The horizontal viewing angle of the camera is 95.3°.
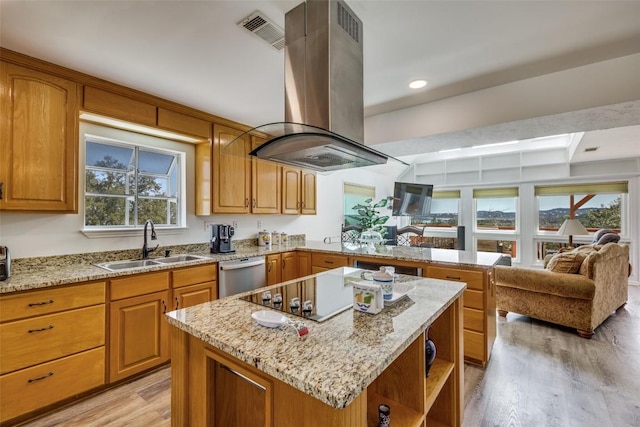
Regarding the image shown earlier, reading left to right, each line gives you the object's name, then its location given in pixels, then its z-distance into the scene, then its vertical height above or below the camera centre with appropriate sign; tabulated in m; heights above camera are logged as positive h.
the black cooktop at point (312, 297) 1.29 -0.42
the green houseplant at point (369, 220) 4.34 -0.07
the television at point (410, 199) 5.76 +0.33
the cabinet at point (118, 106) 2.34 +0.93
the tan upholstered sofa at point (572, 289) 3.04 -0.82
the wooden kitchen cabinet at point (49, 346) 1.76 -0.86
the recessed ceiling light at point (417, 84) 2.56 +1.18
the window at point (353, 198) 5.70 +0.36
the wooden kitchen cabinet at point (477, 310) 2.44 -0.81
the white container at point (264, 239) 3.90 -0.32
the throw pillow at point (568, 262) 3.19 -0.52
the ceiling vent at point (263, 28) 1.72 +1.16
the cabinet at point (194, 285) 2.52 -0.63
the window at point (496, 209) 6.35 +0.14
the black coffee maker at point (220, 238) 3.17 -0.25
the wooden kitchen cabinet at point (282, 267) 3.36 -0.62
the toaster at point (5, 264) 1.88 -0.32
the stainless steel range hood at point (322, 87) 1.54 +0.73
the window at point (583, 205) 5.40 +0.20
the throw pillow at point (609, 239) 4.05 -0.33
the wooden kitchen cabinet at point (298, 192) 4.05 +0.34
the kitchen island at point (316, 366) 0.80 -0.50
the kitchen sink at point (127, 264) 2.49 -0.44
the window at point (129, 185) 2.65 +0.30
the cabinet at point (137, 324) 2.17 -0.86
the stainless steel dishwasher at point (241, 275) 2.82 -0.62
